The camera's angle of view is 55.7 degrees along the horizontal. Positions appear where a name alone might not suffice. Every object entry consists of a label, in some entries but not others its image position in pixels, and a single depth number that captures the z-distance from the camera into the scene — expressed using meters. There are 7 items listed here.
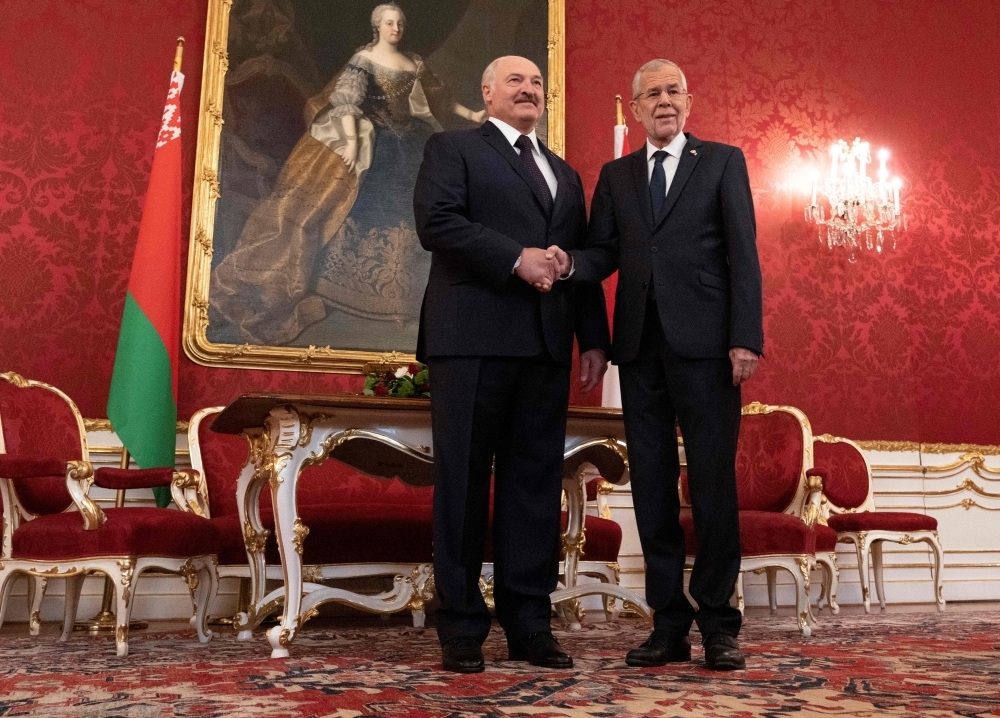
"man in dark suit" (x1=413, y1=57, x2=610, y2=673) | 2.48
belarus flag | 3.99
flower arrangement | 2.92
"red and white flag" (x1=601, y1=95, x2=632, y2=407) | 4.72
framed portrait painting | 4.59
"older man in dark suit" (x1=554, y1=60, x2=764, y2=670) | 2.50
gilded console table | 2.75
